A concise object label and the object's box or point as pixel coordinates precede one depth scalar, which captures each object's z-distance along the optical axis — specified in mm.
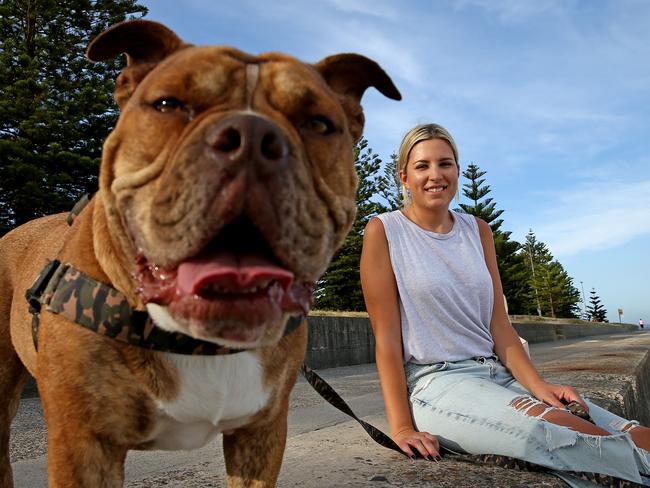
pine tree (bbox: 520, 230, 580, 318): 66812
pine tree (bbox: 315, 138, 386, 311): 31422
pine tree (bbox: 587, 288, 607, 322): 90500
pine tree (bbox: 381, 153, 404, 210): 38438
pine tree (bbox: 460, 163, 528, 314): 46312
